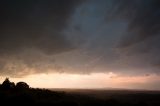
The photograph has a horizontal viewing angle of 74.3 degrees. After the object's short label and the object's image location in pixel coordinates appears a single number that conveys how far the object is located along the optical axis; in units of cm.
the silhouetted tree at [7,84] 5466
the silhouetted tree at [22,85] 5799
